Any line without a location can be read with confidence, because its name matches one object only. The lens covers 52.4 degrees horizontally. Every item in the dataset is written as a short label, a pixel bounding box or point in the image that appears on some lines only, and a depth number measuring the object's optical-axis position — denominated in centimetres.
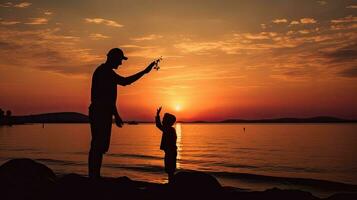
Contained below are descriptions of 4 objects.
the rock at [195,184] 963
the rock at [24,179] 769
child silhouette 1129
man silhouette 767
